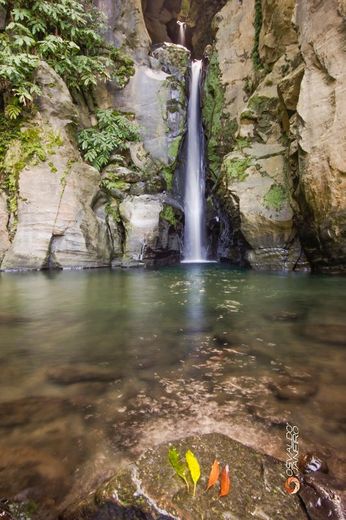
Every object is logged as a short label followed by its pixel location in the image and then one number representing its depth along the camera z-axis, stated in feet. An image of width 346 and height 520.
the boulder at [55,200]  31.37
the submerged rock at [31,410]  5.42
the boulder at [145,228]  36.37
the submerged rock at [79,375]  7.04
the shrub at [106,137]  39.06
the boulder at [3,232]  31.17
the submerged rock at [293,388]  6.17
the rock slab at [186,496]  3.43
